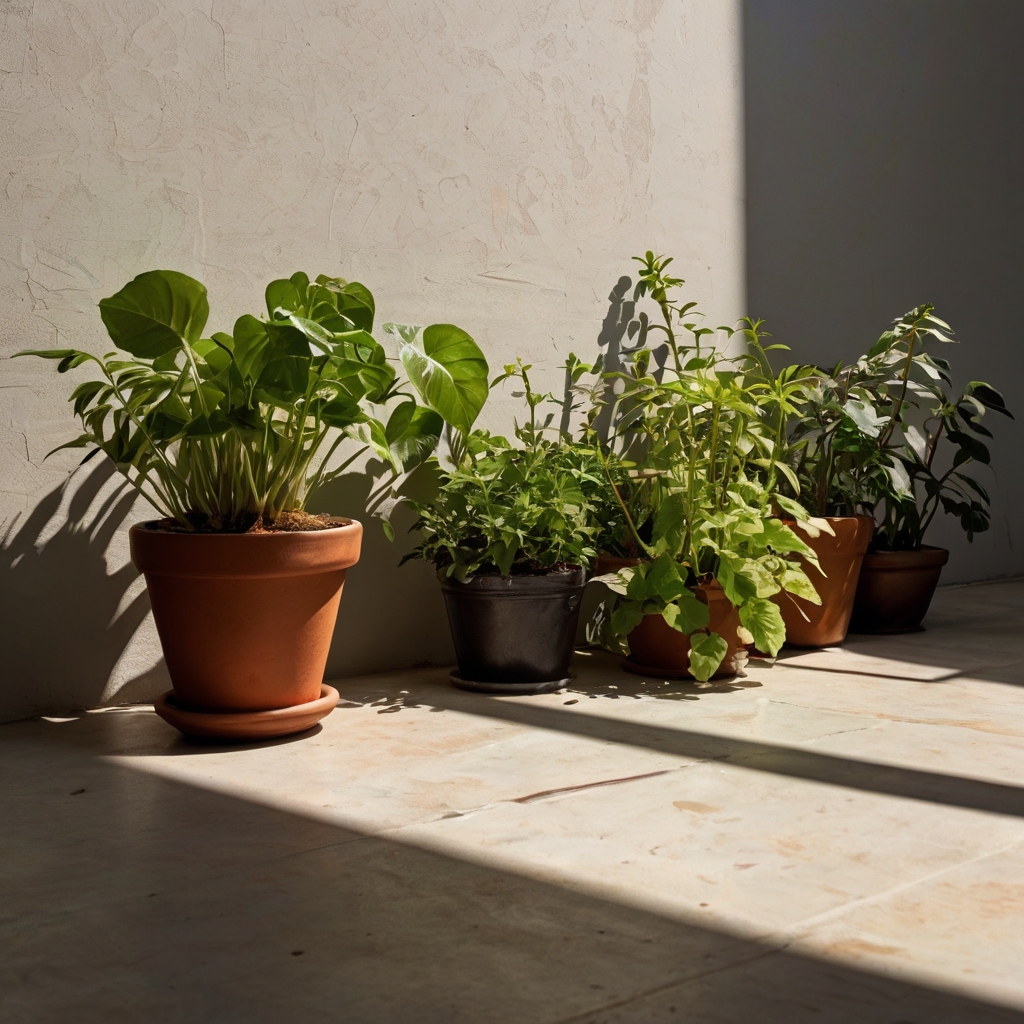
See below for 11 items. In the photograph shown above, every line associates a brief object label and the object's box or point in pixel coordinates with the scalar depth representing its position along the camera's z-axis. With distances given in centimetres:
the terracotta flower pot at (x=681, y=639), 287
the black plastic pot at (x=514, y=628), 273
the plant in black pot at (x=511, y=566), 273
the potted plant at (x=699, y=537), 277
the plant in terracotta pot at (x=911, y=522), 348
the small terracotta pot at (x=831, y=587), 324
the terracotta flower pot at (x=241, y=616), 225
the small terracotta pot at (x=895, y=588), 354
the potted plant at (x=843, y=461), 325
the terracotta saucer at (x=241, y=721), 230
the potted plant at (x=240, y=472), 219
